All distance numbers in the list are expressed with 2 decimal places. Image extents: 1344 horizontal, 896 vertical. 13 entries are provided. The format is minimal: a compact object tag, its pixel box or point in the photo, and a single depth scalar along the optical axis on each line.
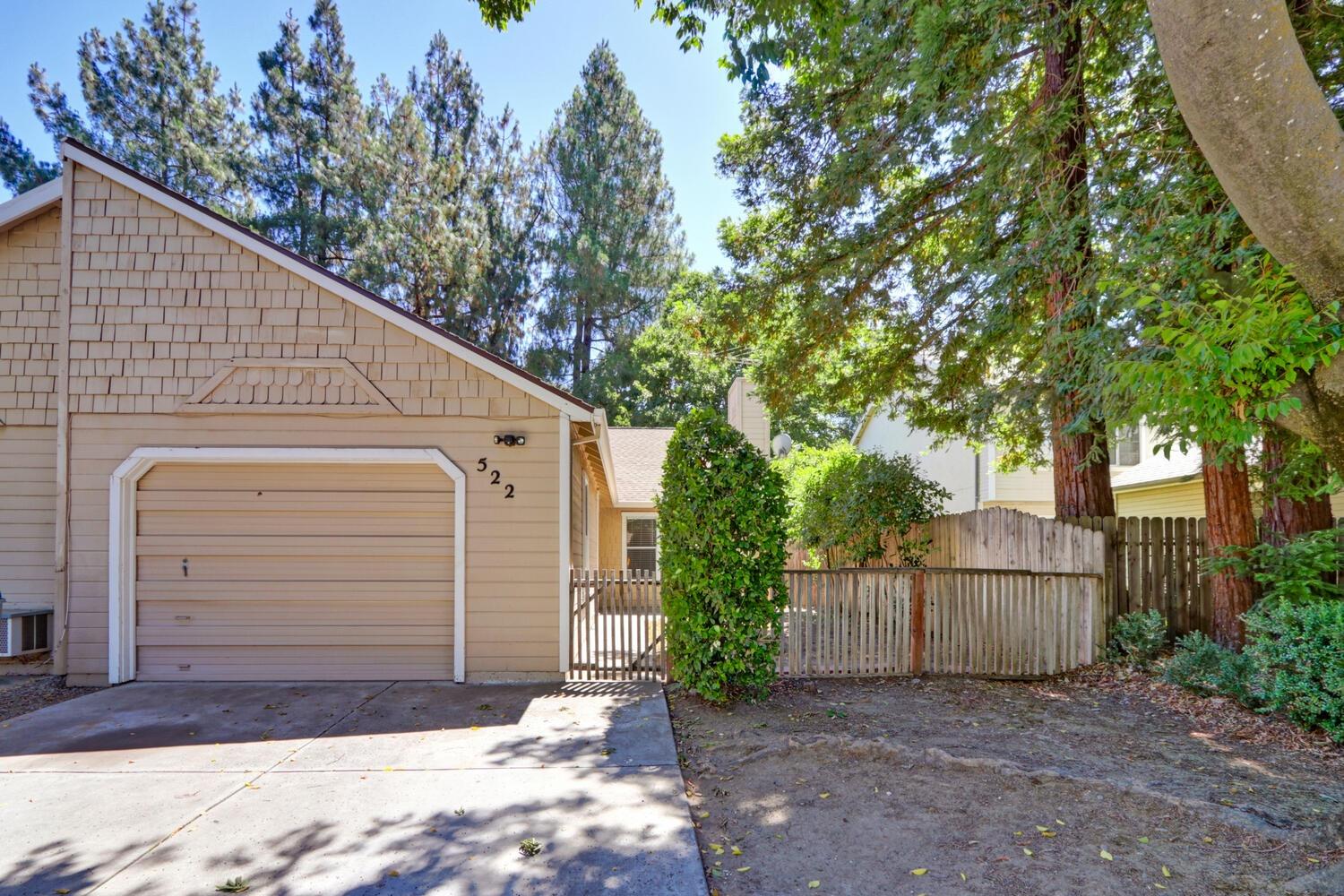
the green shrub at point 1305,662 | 4.37
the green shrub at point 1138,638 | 6.30
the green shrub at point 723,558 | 5.58
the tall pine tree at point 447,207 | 21.95
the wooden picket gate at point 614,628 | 6.71
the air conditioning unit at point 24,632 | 6.41
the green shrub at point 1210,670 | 5.25
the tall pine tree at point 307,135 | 21.64
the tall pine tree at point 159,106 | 19.56
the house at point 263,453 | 6.61
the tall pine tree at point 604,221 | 24.97
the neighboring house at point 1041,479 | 12.35
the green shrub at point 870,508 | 9.19
